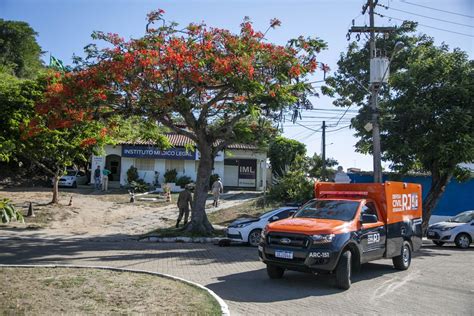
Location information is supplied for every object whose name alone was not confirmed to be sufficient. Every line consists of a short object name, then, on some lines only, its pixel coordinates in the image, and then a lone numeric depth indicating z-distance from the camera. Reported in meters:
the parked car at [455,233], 18.69
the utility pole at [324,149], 28.65
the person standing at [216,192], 26.50
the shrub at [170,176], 36.41
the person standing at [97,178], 34.78
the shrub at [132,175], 36.36
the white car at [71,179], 35.38
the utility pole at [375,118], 18.30
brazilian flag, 43.61
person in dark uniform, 19.39
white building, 37.06
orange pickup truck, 8.83
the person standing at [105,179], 33.16
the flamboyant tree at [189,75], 14.99
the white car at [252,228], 15.86
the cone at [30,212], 20.62
